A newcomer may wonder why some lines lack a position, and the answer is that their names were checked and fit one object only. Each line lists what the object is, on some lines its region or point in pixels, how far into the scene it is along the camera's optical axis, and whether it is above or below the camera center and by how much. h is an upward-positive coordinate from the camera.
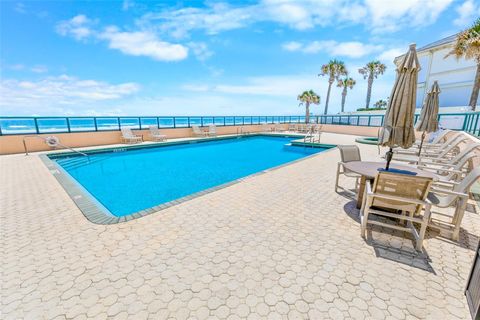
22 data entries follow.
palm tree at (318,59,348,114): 23.02 +5.47
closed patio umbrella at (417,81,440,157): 5.58 +0.17
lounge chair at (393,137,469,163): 5.08 -0.95
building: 17.98 +4.22
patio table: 2.92 -0.77
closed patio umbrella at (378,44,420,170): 2.60 +0.15
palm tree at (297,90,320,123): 22.25 +2.18
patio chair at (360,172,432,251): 2.29 -0.90
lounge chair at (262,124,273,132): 17.78 -0.88
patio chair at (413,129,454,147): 7.66 -0.67
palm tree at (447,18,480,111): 8.98 +3.49
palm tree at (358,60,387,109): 24.86 +6.02
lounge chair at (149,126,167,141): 11.60 -1.03
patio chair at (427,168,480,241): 2.42 -1.08
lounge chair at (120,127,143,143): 10.82 -1.02
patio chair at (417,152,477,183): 3.54 -0.88
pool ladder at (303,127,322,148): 11.57 -1.24
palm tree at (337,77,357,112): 25.48 +4.37
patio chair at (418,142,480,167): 3.85 -0.66
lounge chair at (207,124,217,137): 14.34 -0.95
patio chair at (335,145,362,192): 4.17 -0.71
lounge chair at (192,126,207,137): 13.78 -0.99
